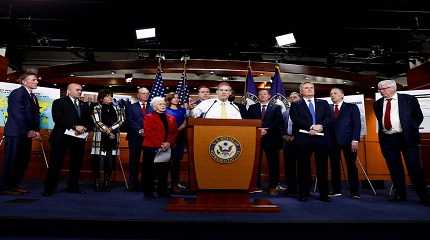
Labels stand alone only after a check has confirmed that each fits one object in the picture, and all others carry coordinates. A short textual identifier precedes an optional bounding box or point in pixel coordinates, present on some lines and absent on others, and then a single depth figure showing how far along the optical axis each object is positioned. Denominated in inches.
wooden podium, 129.6
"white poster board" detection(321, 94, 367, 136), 222.9
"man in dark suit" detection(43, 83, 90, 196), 168.1
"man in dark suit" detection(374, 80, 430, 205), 157.3
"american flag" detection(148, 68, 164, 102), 240.4
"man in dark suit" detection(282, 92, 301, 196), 179.6
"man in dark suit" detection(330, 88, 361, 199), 177.6
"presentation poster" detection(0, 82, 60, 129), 234.2
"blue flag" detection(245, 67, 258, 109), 241.9
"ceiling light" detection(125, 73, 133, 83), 378.6
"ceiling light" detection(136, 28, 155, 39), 288.8
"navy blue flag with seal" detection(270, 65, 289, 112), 226.7
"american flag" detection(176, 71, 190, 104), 247.4
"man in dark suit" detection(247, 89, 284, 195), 191.5
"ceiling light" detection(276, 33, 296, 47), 305.1
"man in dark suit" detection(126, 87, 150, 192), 199.8
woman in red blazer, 163.9
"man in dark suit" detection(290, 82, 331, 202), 156.3
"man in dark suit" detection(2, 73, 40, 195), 167.2
